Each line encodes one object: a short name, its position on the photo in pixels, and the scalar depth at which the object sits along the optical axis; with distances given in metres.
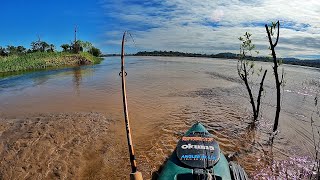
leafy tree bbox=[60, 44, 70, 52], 56.93
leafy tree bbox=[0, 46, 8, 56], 44.72
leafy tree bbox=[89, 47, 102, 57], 68.38
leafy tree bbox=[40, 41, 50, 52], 52.97
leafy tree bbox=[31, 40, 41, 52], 53.35
